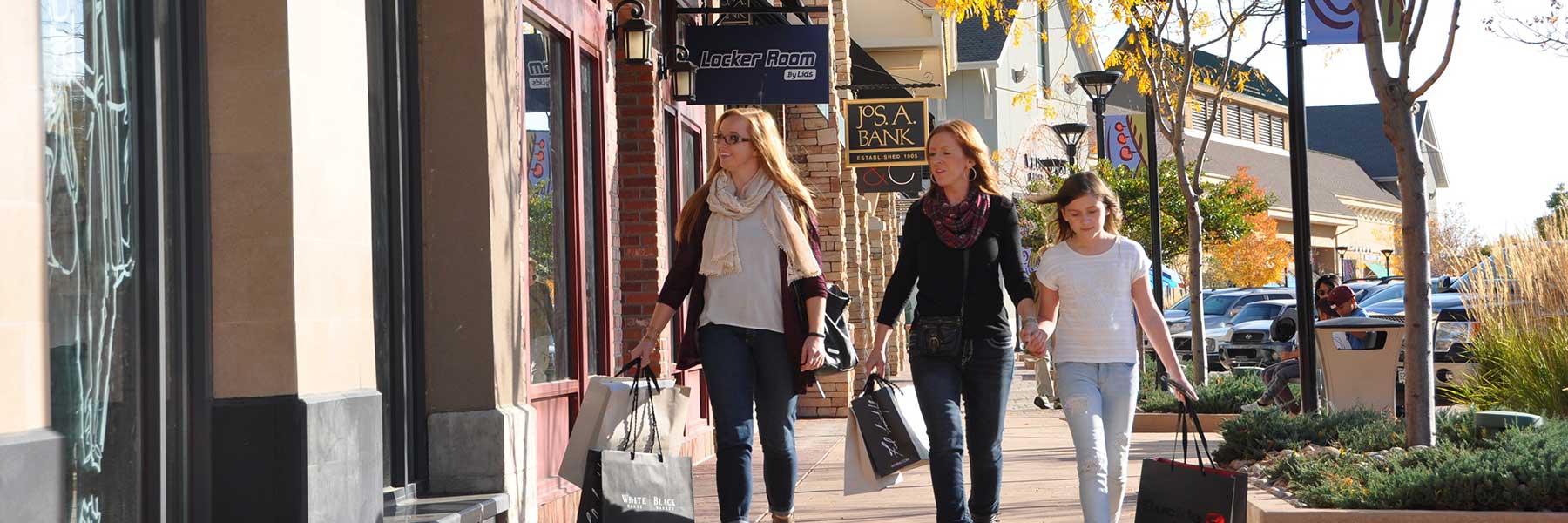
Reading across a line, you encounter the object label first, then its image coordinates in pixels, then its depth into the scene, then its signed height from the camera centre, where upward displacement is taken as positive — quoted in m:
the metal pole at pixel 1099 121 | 21.77 +1.82
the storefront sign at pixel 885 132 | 21.03 +1.73
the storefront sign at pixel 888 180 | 24.78 +1.32
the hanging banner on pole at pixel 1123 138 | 33.50 +2.47
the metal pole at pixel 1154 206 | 19.38 +0.64
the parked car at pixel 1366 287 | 30.92 -0.63
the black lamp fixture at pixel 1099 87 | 21.14 +2.25
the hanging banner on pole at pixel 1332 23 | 12.76 +1.74
